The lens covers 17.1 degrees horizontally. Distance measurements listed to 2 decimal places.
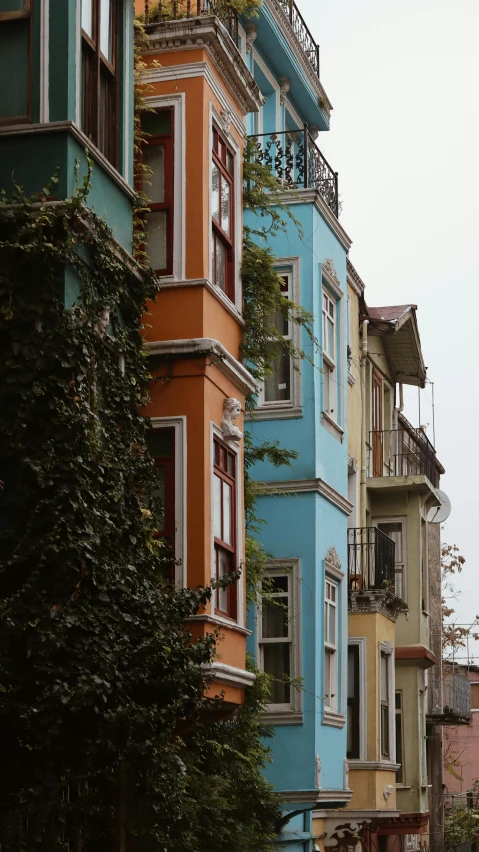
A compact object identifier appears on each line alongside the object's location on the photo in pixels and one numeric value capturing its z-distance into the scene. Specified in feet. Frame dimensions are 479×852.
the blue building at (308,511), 68.33
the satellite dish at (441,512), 127.95
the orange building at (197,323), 51.72
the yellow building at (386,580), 87.40
